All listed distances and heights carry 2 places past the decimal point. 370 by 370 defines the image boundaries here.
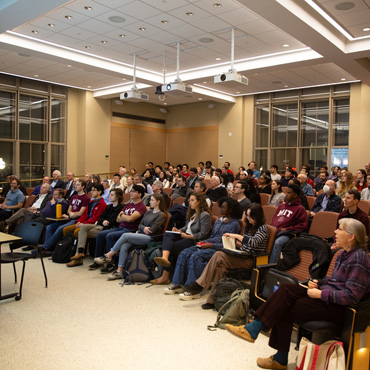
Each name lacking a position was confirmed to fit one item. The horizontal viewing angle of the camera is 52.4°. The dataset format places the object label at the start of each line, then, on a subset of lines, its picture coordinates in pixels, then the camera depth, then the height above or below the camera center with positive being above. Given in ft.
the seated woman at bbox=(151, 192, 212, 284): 16.75 -2.88
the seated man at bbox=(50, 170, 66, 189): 33.09 -1.19
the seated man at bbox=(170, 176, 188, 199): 27.22 -1.40
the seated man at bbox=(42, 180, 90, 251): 21.53 -2.86
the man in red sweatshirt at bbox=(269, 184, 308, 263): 16.39 -1.91
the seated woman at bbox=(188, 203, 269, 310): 14.32 -3.26
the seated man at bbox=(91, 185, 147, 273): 19.16 -2.79
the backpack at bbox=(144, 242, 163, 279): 17.24 -4.02
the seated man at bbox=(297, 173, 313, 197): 25.11 -0.88
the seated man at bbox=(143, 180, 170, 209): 22.74 -1.25
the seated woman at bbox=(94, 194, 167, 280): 17.83 -3.12
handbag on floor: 8.59 -4.21
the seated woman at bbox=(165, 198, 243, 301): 15.07 -3.36
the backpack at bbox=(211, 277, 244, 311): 13.61 -4.29
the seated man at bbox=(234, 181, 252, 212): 19.23 -1.05
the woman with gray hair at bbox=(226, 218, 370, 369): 9.12 -3.15
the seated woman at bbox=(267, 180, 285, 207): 21.95 -1.31
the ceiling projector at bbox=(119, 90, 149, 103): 33.26 +6.66
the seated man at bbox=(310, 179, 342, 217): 19.74 -1.43
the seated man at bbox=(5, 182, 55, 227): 24.40 -2.64
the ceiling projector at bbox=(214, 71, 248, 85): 26.71 +6.74
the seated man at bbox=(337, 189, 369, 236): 15.36 -1.35
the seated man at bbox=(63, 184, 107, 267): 19.92 -2.84
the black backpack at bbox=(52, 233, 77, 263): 20.41 -4.41
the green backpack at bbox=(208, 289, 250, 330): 12.40 -4.67
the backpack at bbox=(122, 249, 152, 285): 17.25 -4.56
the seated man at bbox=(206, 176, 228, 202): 24.03 -1.20
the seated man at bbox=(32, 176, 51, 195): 30.35 -1.76
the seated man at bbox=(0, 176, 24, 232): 26.86 -2.48
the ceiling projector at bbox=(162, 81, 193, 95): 30.19 +6.71
